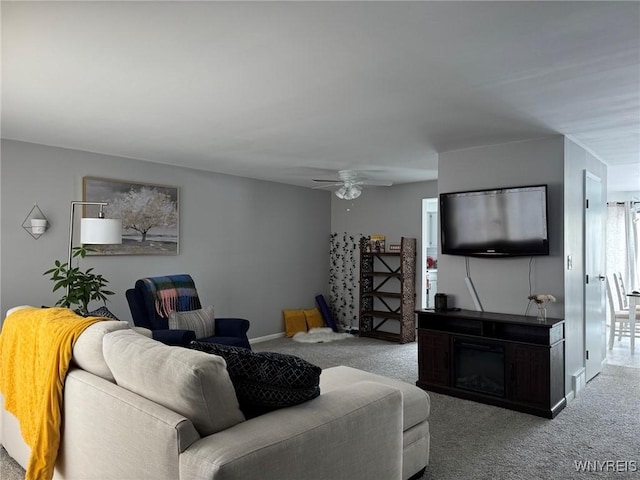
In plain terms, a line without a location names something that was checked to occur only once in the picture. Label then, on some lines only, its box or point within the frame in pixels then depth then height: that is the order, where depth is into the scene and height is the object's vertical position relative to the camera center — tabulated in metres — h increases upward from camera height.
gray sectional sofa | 1.60 -0.70
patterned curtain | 7.54 -0.53
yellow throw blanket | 2.20 -0.68
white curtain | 7.82 +0.13
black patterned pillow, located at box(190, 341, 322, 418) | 1.90 -0.57
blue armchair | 4.52 -0.63
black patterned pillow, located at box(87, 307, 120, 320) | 3.53 -0.54
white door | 4.48 -0.30
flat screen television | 4.01 +0.23
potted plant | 3.93 -0.36
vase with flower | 3.82 -0.46
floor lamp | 3.99 +0.13
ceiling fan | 5.49 +0.78
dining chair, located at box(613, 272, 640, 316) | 6.61 -0.61
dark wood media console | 3.74 -0.99
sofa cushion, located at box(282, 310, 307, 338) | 6.92 -1.17
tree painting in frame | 4.83 +0.37
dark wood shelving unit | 6.70 -0.71
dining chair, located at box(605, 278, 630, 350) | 6.13 -0.96
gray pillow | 4.48 -0.77
